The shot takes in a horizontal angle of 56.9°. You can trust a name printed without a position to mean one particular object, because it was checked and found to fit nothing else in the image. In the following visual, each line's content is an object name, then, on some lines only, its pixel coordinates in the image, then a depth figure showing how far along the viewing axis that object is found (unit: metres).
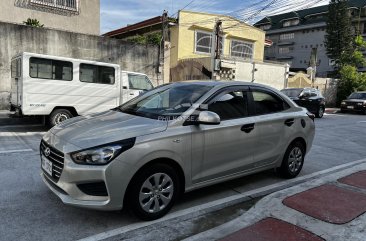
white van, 8.68
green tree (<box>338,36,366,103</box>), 26.41
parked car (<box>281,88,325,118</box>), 16.69
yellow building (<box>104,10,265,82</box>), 19.98
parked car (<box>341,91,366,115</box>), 20.77
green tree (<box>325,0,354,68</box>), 44.72
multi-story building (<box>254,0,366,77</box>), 53.88
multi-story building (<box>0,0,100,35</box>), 15.56
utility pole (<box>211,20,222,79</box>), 18.66
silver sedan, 3.52
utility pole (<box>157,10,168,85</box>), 15.99
